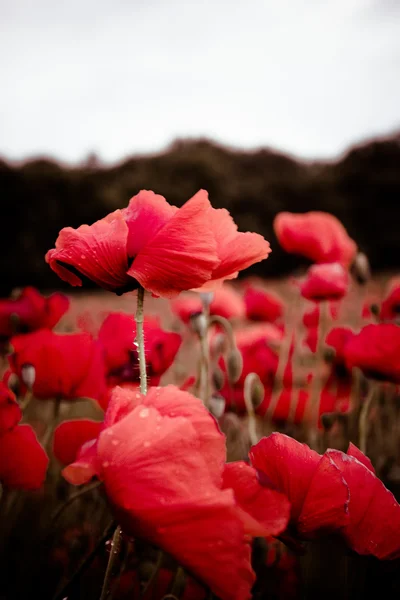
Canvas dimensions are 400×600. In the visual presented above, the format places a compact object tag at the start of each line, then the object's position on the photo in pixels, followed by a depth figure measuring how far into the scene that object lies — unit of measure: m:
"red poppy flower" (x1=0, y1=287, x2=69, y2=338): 0.75
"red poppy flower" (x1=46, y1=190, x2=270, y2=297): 0.33
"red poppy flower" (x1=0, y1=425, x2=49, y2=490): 0.42
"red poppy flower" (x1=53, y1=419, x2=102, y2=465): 0.48
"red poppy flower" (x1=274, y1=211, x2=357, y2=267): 0.89
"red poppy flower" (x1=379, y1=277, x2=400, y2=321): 0.98
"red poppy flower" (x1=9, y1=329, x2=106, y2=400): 0.55
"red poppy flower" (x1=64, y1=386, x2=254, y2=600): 0.25
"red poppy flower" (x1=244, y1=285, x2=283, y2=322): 1.27
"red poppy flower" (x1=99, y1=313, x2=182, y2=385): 0.58
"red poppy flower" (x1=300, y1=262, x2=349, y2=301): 0.88
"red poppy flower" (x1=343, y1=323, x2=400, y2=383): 0.65
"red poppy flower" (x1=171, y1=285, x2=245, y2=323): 1.13
